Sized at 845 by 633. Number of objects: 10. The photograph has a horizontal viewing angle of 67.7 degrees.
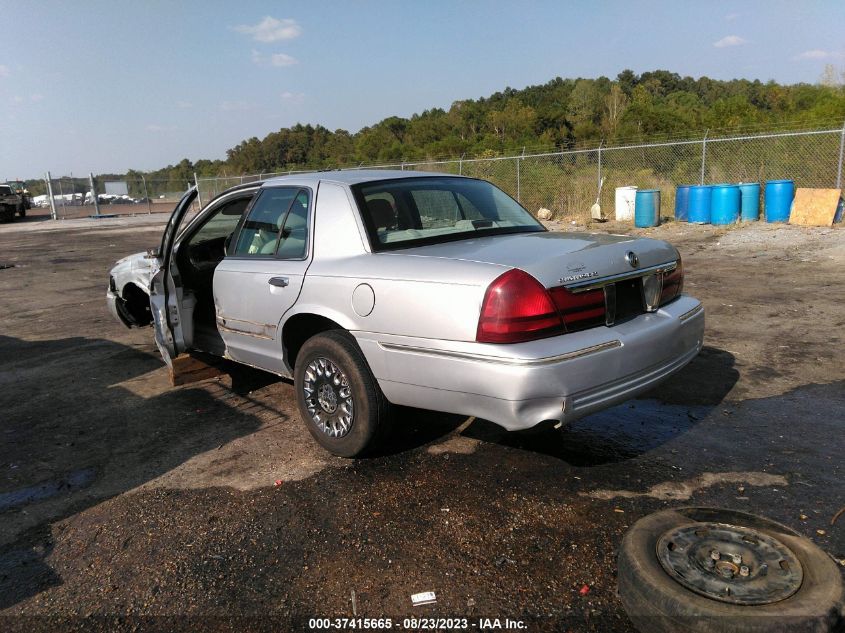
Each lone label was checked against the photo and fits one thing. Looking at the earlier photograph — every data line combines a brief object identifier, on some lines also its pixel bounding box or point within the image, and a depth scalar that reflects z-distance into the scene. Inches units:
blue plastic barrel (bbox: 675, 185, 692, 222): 621.0
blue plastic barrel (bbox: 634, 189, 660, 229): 613.3
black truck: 1315.2
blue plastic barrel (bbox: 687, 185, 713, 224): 595.5
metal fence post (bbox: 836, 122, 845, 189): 530.1
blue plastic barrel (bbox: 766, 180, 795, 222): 546.3
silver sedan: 116.5
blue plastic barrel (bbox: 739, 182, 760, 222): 570.3
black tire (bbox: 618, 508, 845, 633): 80.9
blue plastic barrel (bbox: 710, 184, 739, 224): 576.4
